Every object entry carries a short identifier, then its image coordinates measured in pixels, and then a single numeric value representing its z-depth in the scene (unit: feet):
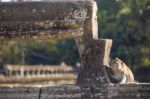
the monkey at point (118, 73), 35.62
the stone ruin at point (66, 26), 34.11
